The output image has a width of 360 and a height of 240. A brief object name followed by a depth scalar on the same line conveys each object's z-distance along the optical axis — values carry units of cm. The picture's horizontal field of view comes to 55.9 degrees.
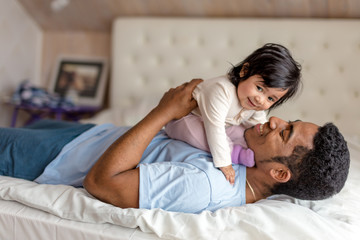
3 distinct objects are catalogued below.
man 105
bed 99
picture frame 326
